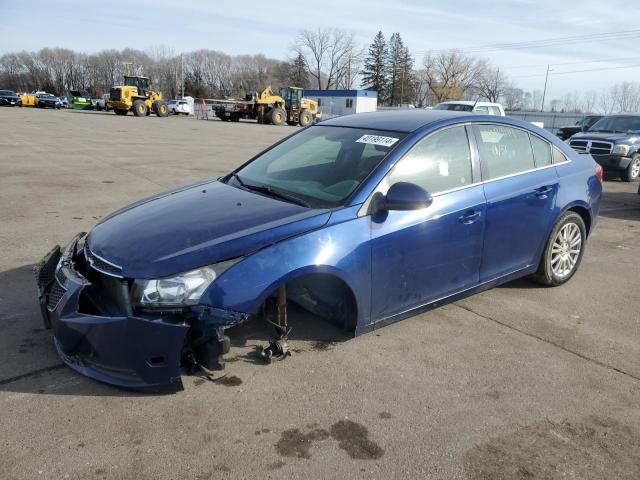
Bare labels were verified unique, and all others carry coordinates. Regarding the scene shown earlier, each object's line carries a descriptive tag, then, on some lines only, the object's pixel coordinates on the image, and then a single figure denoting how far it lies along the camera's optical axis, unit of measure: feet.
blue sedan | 9.07
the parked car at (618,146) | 40.75
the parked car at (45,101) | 195.62
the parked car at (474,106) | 50.68
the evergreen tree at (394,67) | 320.29
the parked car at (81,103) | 197.16
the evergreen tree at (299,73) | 355.97
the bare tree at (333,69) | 341.66
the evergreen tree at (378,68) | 322.75
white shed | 201.87
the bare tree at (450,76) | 320.29
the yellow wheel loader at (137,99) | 134.21
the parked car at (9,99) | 175.32
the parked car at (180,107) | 181.57
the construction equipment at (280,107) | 128.36
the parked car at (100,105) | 189.23
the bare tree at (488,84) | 330.34
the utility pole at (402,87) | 311.88
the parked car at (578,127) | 60.87
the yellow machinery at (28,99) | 191.01
